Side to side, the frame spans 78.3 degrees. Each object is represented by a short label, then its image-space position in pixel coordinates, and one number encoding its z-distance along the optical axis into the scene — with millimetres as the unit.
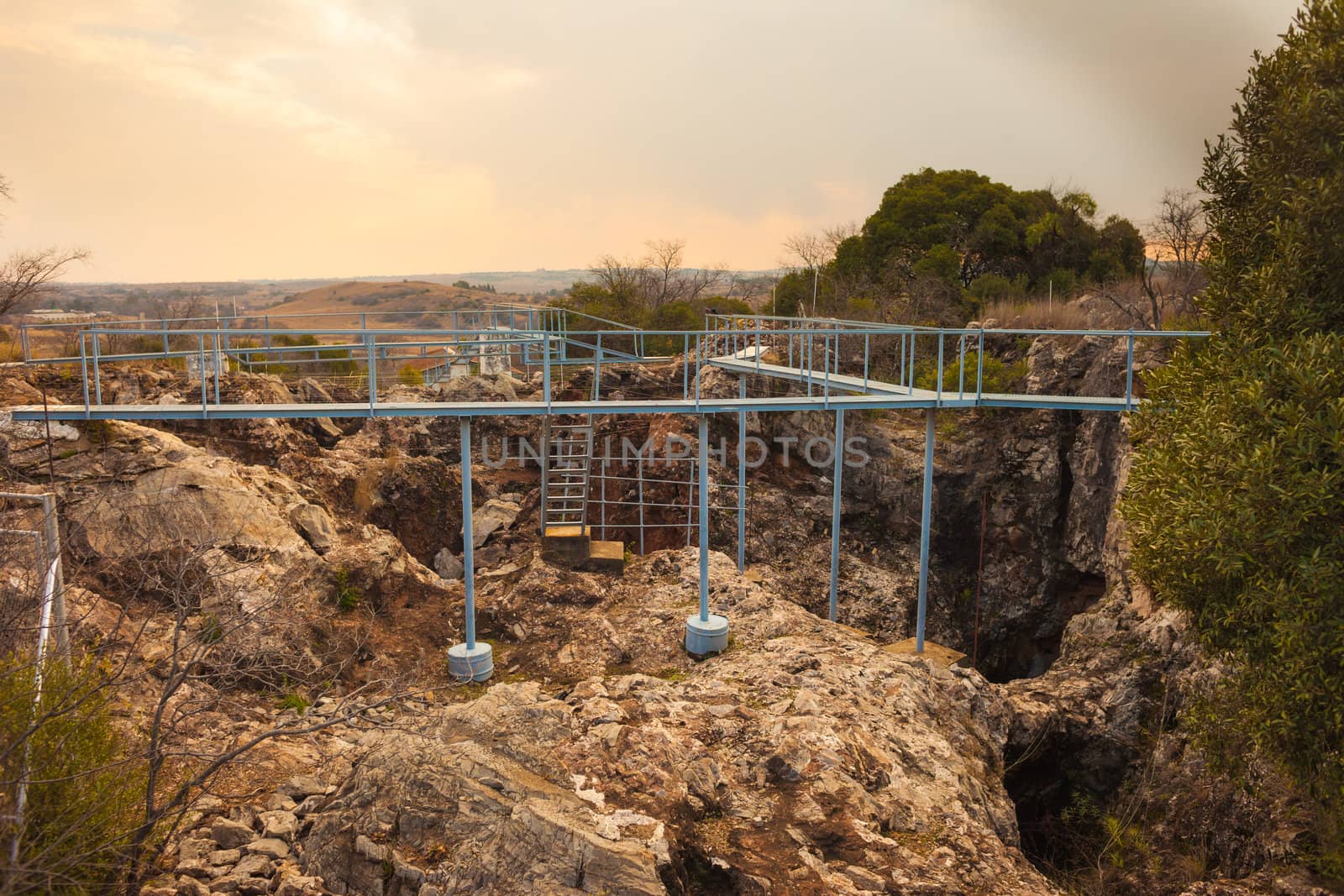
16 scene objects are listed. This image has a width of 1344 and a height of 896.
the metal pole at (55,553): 6089
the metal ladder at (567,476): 14930
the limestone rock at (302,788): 7598
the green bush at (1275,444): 7359
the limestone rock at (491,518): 18000
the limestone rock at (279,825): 6855
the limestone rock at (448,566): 16969
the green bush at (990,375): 20688
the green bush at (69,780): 5051
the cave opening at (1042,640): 20953
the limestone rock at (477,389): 20797
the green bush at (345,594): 12727
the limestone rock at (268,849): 6602
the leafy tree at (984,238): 34156
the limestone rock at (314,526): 13062
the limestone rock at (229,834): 6660
